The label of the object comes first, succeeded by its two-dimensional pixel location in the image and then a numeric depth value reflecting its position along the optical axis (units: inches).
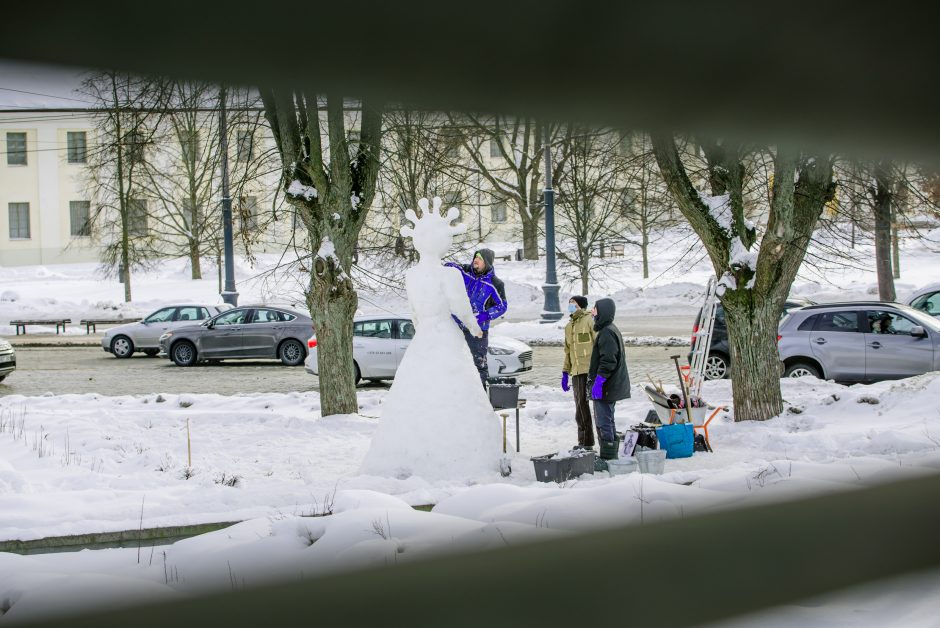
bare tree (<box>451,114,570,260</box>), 1448.1
